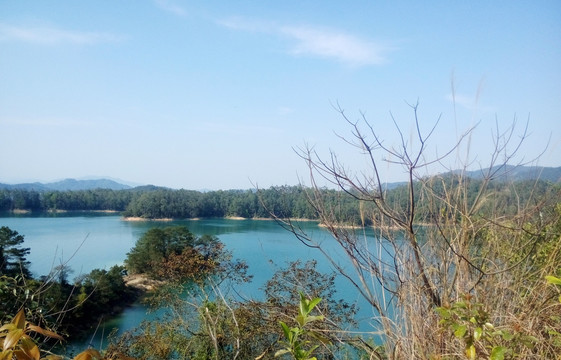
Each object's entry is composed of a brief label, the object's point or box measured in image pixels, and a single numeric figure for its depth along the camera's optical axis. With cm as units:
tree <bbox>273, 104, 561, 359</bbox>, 121
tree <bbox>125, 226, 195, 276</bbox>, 1232
